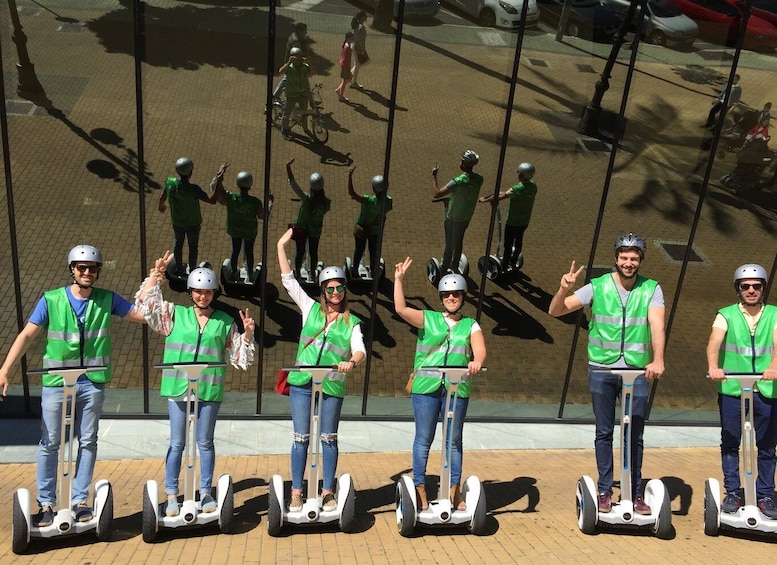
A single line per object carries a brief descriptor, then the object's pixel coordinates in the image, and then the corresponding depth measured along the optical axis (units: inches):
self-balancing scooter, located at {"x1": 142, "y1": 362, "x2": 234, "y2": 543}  247.8
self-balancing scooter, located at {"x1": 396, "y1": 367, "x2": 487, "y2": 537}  259.4
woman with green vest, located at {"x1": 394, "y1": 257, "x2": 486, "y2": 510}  258.8
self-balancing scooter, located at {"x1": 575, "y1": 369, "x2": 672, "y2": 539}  262.4
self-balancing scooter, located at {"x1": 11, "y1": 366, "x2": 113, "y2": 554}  242.4
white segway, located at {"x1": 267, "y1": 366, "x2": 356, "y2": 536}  256.2
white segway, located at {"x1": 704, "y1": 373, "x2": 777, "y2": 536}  263.0
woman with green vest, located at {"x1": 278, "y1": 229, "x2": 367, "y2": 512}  255.3
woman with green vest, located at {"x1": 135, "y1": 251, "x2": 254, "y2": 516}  251.8
